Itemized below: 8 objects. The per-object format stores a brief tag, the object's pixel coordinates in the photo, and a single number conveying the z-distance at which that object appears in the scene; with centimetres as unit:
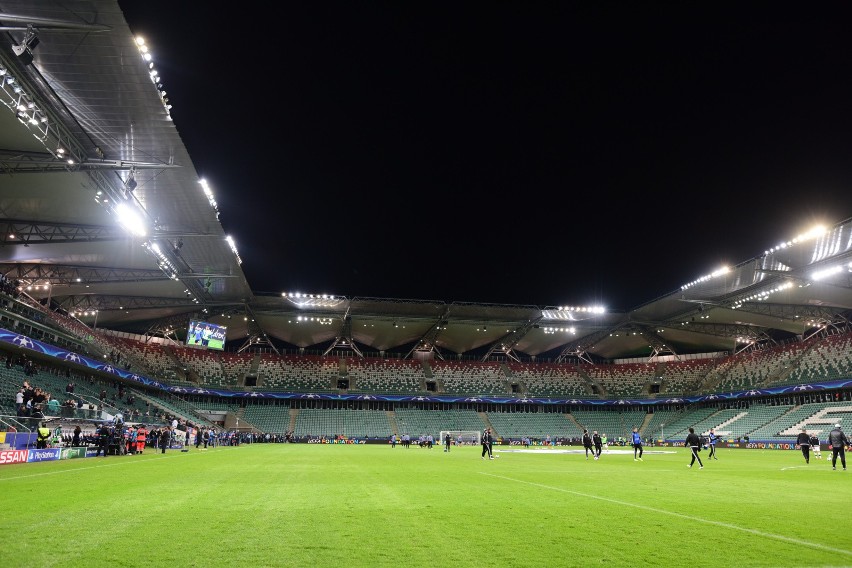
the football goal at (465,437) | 6148
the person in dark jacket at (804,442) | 2369
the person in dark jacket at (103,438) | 2420
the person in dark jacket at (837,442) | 1958
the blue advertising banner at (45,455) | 1974
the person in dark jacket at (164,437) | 2902
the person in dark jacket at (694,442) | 2089
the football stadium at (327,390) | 671
